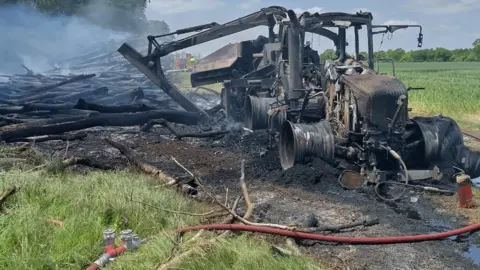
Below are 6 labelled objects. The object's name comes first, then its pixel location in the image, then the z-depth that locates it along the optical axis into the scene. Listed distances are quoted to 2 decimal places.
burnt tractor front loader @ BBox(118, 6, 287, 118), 14.45
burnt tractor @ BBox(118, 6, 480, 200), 8.16
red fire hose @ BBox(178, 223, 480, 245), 5.08
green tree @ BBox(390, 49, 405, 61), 76.12
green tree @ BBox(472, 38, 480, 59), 71.56
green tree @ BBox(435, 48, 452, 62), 74.94
